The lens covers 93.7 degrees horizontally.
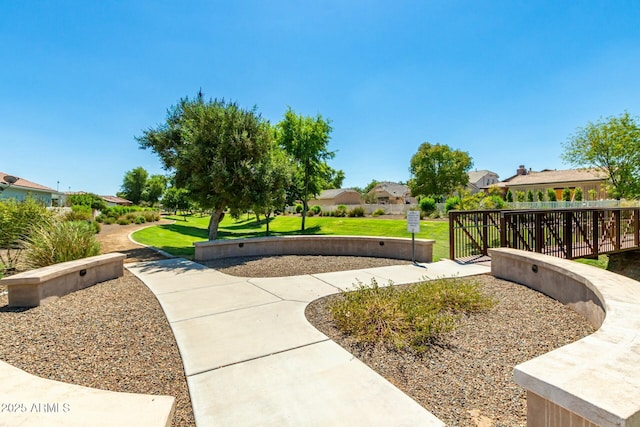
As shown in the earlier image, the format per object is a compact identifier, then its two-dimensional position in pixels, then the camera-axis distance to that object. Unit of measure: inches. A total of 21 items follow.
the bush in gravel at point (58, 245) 269.3
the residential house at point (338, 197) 2249.0
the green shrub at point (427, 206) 1059.9
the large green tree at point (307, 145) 979.9
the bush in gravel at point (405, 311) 149.2
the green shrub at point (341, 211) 1306.6
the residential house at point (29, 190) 1013.2
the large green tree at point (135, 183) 2682.1
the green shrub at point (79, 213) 751.8
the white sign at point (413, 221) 343.0
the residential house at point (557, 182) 1437.0
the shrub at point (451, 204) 906.3
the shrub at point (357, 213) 1251.2
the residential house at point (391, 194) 2311.8
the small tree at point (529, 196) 1387.8
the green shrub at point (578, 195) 1315.2
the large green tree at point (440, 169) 1707.7
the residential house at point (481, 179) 2059.5
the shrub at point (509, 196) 1540.4
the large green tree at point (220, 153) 413.4
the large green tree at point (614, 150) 894.4
